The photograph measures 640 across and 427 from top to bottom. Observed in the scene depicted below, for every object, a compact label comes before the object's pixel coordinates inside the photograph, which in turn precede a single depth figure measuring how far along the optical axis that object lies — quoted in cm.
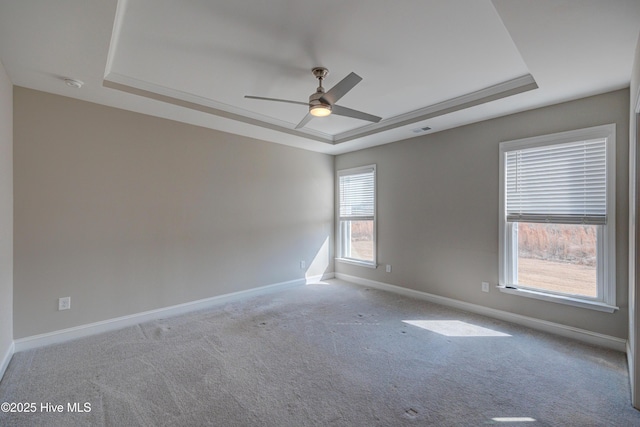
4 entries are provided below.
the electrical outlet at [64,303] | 293
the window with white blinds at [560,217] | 282
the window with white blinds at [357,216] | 519
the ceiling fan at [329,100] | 239
